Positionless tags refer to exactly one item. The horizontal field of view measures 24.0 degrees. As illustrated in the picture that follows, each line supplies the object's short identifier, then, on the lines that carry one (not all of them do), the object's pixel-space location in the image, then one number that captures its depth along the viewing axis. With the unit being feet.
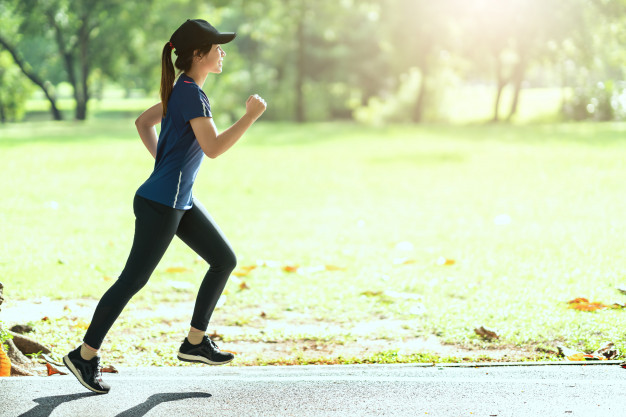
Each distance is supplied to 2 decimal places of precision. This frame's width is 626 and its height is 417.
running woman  22.32
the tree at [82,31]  221.16
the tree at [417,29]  210.83
